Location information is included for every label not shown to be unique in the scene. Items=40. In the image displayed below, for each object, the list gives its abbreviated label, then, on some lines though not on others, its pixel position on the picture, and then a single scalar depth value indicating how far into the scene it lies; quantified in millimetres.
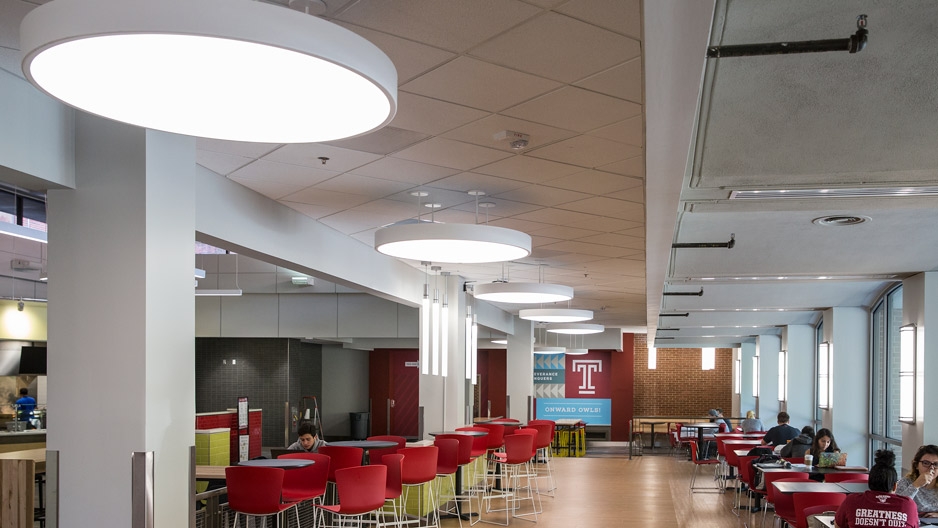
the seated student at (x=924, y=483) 5691
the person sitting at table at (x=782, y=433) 10445
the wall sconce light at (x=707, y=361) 25016
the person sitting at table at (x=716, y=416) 17650
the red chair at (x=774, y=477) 6806
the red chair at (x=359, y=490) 5828
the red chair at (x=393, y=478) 6559
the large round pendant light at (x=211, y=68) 2279
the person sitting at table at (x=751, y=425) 13891
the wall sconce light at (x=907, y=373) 7562
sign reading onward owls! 24766
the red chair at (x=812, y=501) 5711
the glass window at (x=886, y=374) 9523
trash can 19281
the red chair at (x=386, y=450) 7044
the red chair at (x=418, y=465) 7023
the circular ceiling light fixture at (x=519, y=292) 8469
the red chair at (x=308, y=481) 6154
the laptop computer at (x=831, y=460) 7422
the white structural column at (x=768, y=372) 18047
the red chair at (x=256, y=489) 5477
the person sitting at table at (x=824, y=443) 7887
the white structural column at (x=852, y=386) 10234
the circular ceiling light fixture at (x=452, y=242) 5414
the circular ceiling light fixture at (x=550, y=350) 21484
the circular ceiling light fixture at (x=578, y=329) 15961
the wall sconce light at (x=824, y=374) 11078
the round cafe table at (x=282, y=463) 6004
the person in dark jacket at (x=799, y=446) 8930
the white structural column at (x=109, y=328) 4219
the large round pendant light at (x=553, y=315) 11516
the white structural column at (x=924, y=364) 7129
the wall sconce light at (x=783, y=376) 15148
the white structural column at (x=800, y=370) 14188
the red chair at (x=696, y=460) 11758
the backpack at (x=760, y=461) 9049
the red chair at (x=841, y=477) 6887
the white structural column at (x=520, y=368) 17703
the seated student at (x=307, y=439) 7316
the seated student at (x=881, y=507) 4504
